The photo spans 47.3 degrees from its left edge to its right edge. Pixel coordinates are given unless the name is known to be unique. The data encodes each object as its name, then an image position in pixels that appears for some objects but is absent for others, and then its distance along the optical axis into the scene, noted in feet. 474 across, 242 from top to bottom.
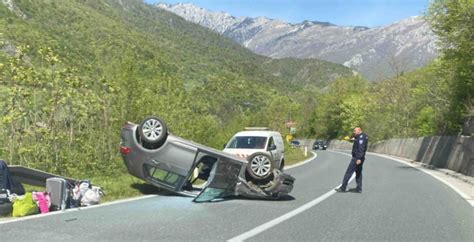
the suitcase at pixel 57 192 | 33.22
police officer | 48.52
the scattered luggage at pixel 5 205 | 30.63
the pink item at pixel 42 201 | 32.12
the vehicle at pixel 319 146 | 275.18
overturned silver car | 38.60
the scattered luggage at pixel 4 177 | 32.79
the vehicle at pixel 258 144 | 64.11
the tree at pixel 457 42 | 81.35
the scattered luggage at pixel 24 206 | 30.58
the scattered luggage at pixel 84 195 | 35.18
